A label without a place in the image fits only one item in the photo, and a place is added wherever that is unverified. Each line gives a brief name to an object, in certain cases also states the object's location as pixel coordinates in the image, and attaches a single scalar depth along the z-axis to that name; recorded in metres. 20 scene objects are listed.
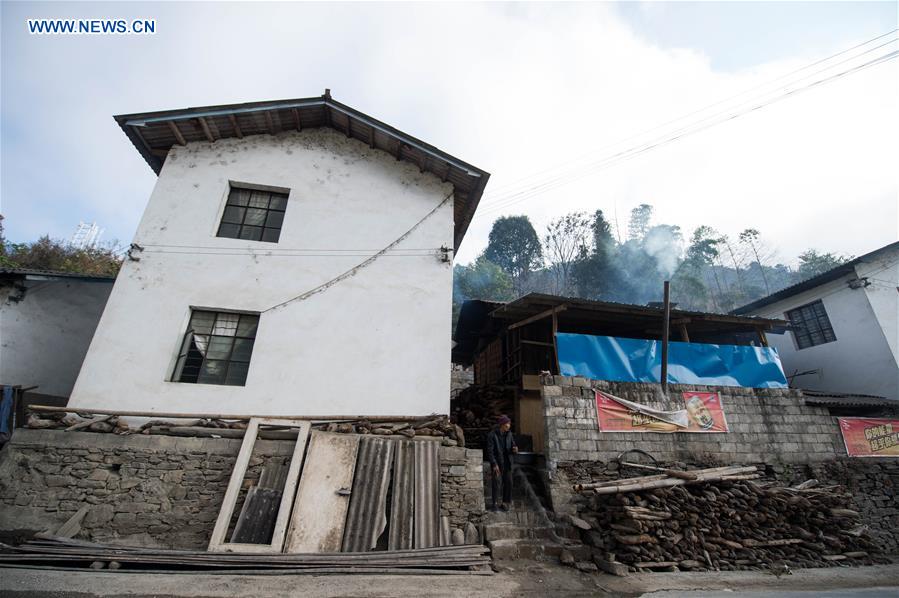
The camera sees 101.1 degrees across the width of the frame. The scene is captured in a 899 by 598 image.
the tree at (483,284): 32.31
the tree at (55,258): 16.91
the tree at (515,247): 39.75
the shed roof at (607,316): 9.20
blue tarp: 8.48
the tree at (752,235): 37.53
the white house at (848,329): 12.12
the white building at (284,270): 7.33
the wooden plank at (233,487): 5.55
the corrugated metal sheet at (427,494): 5.88
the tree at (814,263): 29.97
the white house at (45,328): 8.92
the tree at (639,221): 41.66
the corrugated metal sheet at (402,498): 5.79
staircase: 6.00
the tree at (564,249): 36.00
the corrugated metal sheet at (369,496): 5.75
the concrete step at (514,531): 6.23
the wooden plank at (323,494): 5.65
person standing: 6.88
